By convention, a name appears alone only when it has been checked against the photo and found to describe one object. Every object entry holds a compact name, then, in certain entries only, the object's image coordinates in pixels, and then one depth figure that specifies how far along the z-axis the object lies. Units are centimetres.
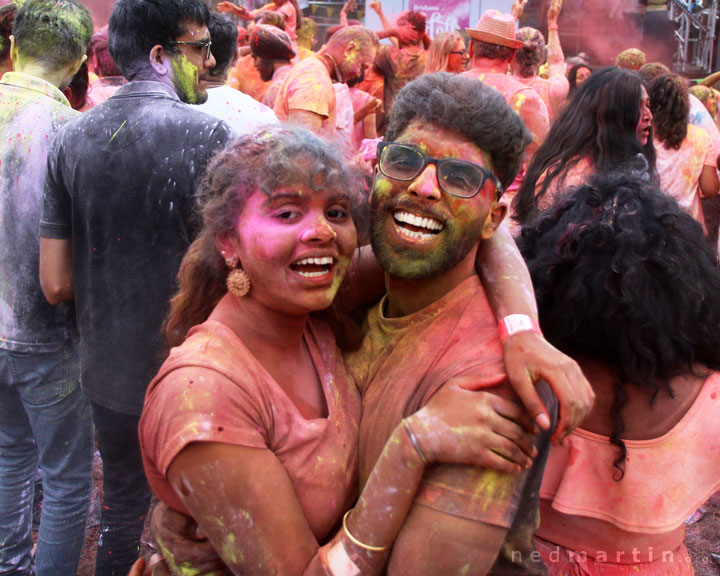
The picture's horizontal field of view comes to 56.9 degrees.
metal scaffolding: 1479
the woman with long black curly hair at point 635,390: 207
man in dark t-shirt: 265
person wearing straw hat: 507
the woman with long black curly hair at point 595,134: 392
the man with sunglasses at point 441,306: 161
